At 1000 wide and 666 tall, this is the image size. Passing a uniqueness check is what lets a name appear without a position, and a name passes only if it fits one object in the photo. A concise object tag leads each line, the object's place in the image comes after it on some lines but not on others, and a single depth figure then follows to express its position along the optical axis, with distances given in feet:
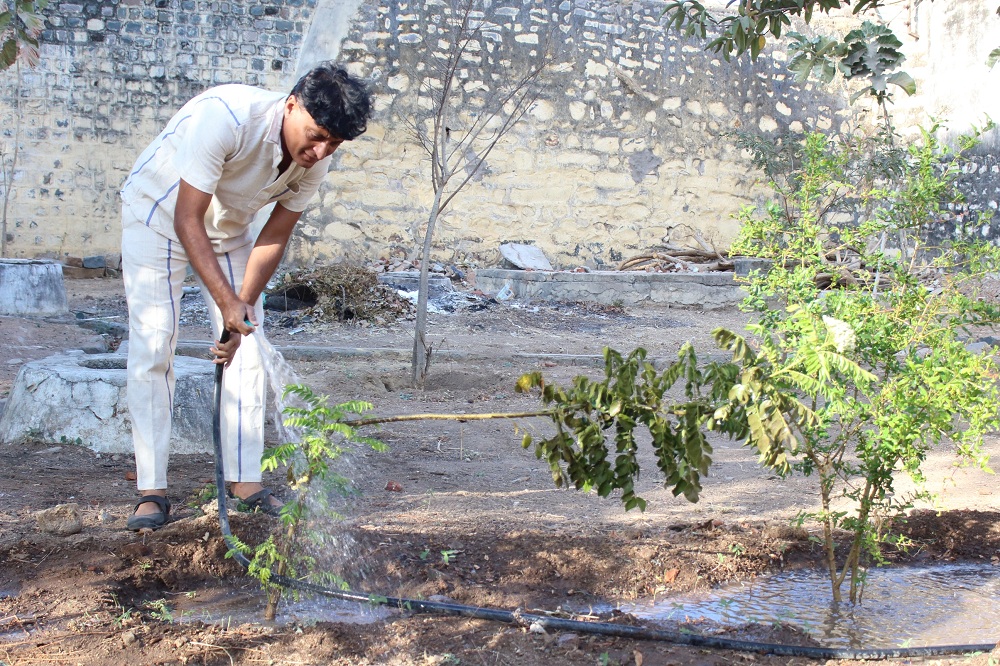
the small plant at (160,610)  8.20
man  9.07
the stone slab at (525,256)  37.05
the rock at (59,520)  9.62
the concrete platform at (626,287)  32.30
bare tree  36.27
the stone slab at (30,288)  25.79
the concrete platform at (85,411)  13.15
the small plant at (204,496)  10.89
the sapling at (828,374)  7.61
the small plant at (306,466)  7.64
